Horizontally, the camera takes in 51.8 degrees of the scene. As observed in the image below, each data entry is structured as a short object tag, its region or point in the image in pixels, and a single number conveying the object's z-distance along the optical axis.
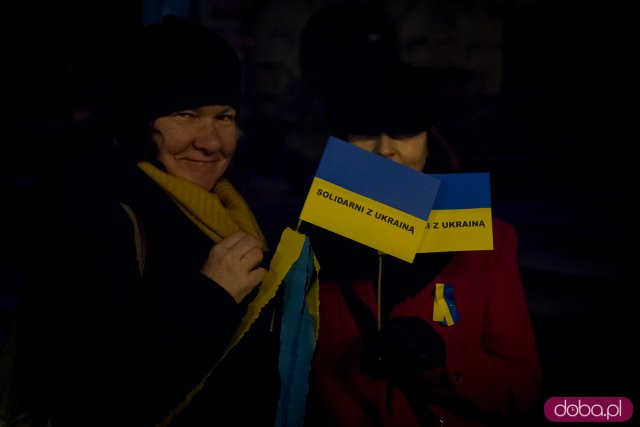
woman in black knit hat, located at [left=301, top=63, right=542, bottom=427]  1.65
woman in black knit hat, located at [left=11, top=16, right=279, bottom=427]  1.42
